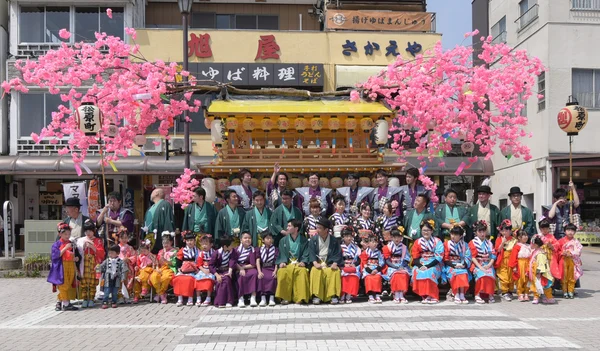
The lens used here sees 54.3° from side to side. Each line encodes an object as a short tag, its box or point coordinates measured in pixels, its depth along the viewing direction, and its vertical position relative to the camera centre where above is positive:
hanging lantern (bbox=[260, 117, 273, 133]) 11.90 +1.07
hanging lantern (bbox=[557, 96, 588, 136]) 13.85 +1.31
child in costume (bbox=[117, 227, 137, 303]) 9.68 -1.34
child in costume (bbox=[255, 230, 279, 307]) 9.40 -1.49
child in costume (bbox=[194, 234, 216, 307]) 9.45 -1.58
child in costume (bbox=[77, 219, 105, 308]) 9.50 -1.38
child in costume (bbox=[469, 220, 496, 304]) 9.36 -1.45
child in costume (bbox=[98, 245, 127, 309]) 9.44 -1.56
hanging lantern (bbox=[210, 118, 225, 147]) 11.88 +0.94
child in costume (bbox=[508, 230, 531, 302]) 9.58 -1.47
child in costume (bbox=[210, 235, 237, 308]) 9.34 -1.53
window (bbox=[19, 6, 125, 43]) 19.73 +5.25
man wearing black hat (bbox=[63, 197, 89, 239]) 9.78 -0.68
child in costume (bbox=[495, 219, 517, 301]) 9.82 -1.43
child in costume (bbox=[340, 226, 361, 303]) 9.44 -1.49
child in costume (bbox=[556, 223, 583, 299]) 9.90 -1.47
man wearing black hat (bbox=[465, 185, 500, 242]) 10.27 -0.71
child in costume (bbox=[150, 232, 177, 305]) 9.67 -1.55
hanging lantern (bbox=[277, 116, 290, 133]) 11.92 +1.10
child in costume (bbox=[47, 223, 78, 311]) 9.20 -1.44
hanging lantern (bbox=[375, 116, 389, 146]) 12.02 +0.91
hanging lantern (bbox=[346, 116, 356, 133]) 12.05 +1.08
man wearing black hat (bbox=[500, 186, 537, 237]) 10.21 -0.72
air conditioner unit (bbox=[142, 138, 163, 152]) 19.33 +1.02
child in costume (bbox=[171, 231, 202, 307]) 9.48 -1.54
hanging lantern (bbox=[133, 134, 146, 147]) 12.87 +0.84
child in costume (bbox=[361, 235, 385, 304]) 9.42 -1.52
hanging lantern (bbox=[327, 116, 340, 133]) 11.97 +1.07
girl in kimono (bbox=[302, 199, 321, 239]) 10.00 -0.75
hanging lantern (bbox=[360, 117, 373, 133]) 12.07 +1.08
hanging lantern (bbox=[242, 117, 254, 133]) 11.98 +1.09
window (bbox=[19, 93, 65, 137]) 19.30 +2.25
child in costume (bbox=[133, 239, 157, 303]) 9.75 -1.57
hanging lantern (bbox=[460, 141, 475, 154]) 12.73 +0.61
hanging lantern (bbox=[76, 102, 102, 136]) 11.41 +1.18
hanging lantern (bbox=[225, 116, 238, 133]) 11.91 +1.10
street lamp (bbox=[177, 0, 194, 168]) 12.47 +3.12
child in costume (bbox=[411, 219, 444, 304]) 9.32 -1.44
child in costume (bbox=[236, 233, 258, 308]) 9.36 -1.53
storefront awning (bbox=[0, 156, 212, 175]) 18.52 +0.39
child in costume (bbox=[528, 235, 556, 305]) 9.32 -1.62
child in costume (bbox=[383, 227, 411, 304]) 9.41 -1.49
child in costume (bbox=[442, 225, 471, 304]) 9.34 -1.45
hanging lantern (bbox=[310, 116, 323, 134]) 11.97 +1.08
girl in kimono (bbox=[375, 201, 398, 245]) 10.07 -0.81
